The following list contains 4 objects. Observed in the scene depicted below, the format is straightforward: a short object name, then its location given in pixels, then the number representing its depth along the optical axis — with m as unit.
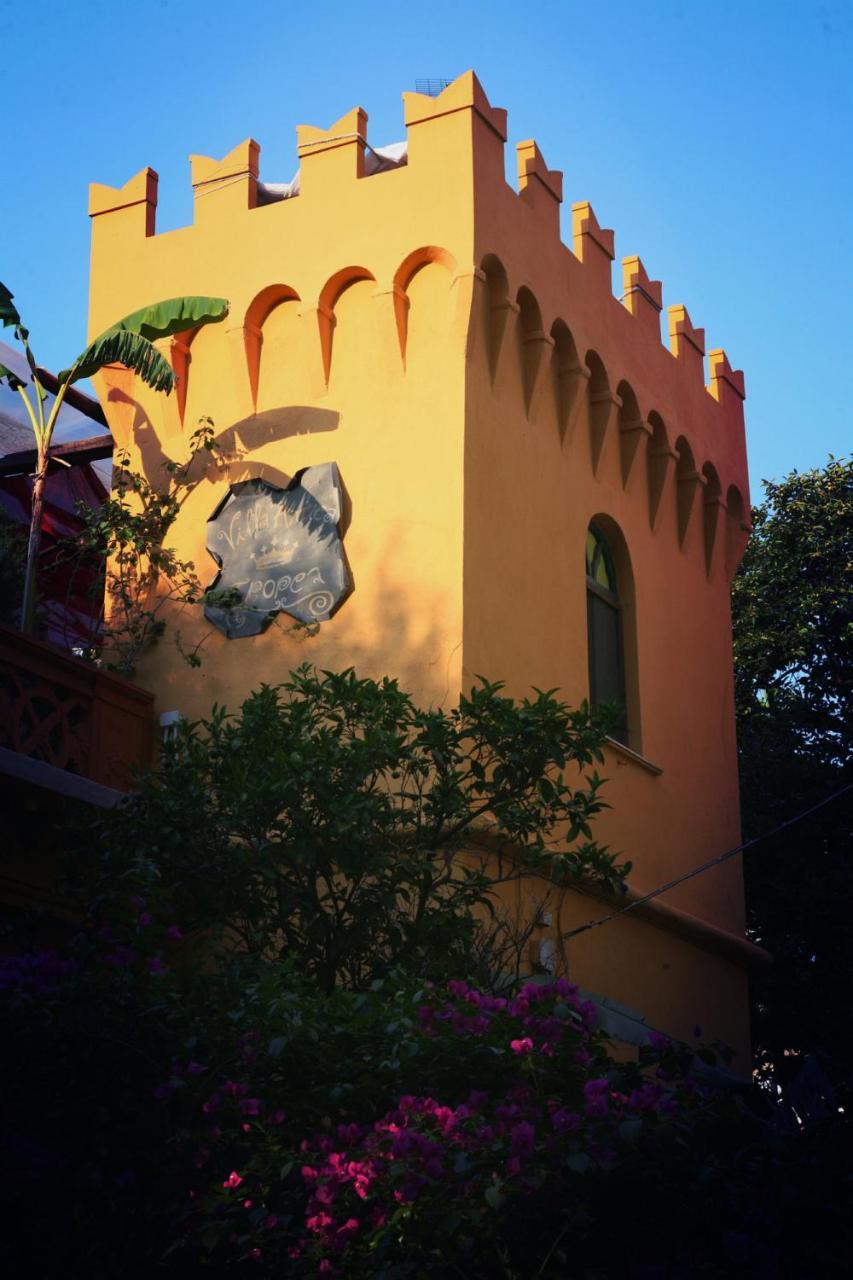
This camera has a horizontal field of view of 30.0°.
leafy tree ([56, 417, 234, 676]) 12.18
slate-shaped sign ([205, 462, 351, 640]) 11.57
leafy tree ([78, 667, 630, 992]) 8.70
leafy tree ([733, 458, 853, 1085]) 16.97
